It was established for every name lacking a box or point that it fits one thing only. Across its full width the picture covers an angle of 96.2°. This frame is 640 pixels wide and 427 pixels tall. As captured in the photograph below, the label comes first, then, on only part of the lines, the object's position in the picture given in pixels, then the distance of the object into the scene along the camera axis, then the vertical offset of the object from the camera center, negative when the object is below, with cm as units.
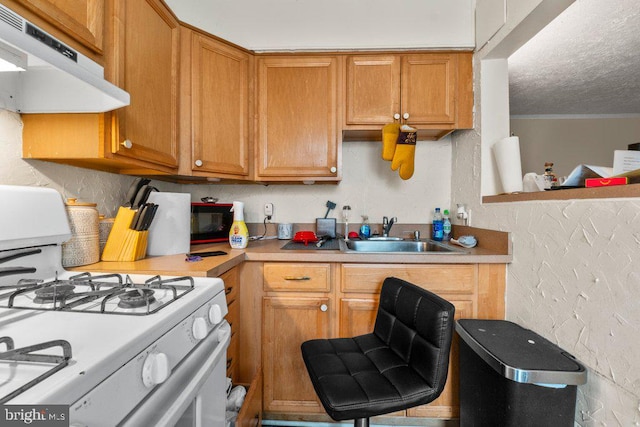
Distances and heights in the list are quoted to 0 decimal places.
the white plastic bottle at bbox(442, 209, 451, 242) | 197 -15
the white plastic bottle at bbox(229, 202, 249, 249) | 158 -16
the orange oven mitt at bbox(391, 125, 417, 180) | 171 +35
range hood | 64 +37
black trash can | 90 -57
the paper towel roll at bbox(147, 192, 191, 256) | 139 -10
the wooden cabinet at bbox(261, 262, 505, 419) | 147 -55
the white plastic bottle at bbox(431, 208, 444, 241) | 197 -15
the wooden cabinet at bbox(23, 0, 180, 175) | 106 +38
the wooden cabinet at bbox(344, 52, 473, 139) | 176 +72
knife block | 122 -15
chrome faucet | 200 -12
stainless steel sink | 188 -25
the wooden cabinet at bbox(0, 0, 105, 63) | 80 +57
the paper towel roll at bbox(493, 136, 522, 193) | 146 +23
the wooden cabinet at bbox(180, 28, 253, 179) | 158 +57
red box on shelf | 91 +9
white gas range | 42 -25
